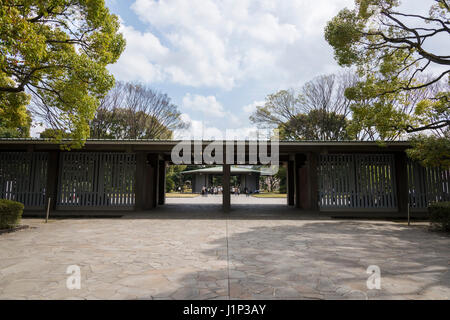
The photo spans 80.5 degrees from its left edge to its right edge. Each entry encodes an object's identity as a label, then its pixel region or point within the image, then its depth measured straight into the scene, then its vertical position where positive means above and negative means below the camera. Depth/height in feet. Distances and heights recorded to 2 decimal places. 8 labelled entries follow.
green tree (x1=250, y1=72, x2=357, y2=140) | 70.90 +20.68
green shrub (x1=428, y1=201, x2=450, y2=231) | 25.71 -2.79
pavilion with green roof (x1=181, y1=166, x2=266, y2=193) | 118.11 +1.93
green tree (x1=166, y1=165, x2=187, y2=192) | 117.64 +3.69
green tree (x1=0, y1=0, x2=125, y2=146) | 22.90 +10.42
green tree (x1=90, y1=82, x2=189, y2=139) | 71.92 +19.31
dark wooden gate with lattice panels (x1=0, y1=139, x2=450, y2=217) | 40.29 +1.29
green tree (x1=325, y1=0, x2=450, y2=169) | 28.91 +13.99
